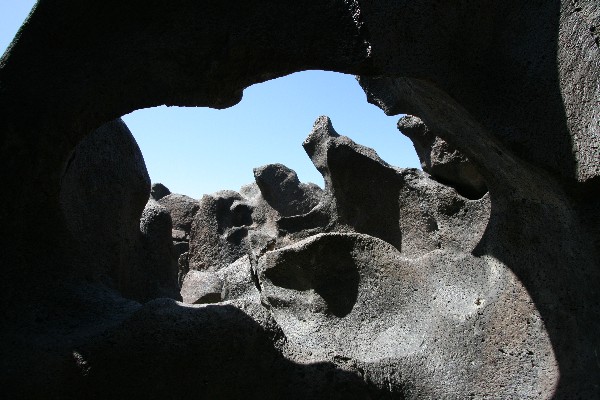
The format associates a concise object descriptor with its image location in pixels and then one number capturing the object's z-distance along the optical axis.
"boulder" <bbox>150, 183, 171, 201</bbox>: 6.78
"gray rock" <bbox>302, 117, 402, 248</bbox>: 3.52
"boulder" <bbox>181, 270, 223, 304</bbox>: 4.12
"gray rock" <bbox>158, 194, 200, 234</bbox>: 6.05
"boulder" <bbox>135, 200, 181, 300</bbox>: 2.89
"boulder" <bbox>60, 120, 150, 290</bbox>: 2.37
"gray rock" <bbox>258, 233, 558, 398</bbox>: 2.21
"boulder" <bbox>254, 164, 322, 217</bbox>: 5.76
